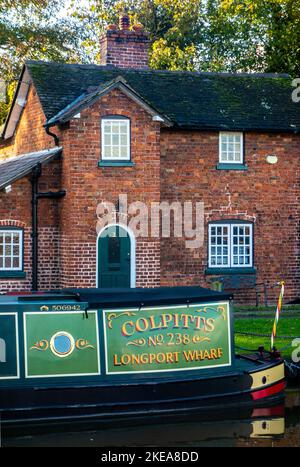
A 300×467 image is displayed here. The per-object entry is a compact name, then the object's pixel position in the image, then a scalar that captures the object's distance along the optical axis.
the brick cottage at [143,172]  24.44
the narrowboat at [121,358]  15.55
